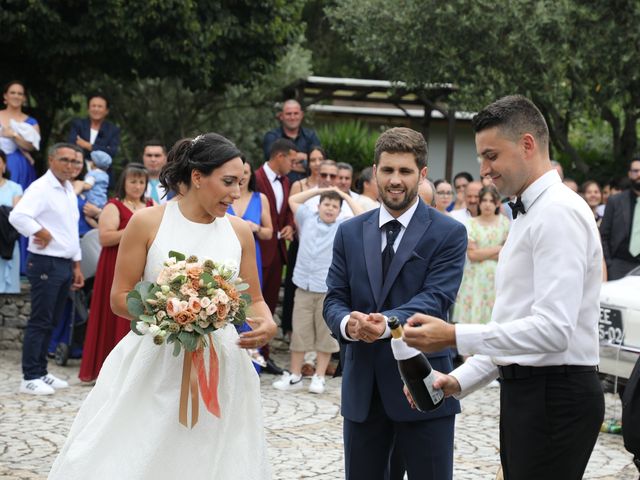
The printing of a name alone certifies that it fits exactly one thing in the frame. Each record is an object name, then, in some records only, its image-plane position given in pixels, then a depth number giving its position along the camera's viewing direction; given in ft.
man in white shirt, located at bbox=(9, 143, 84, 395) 32.38
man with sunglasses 36.00
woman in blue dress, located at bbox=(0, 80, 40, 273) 40.68
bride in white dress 16.10
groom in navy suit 15.16
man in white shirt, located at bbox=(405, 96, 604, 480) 12.00
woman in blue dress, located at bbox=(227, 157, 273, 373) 35.12
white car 28.66
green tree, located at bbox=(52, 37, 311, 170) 73.05
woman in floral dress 37.73
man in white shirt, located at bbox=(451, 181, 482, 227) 39.58
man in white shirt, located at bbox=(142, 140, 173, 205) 37.19
